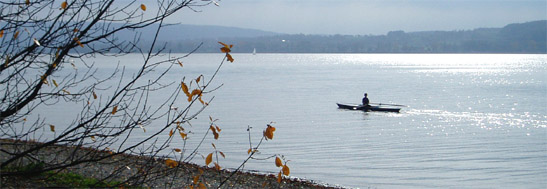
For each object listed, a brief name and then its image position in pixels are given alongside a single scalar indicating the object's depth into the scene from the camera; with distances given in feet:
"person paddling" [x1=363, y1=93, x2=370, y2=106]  158.81
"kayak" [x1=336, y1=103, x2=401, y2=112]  159.02
